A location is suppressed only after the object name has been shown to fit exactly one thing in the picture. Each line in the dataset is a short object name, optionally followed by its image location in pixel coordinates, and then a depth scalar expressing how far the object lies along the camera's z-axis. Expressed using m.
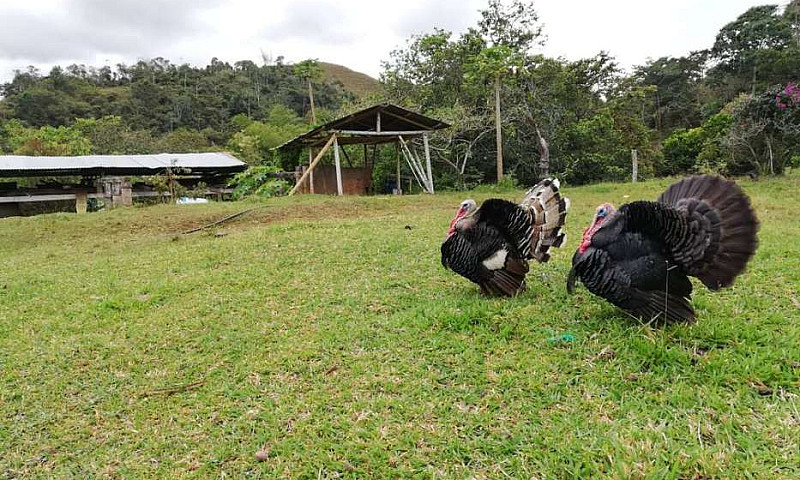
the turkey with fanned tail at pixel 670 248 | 2.53
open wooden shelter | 14.02
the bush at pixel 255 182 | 16.21
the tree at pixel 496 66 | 15.21
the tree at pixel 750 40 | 26.77
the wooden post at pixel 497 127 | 15.45
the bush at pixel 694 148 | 17.53
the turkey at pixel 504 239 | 3.57
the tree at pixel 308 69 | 26.00
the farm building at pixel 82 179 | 15.09
